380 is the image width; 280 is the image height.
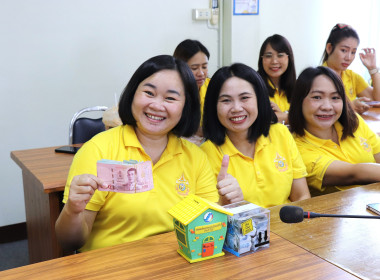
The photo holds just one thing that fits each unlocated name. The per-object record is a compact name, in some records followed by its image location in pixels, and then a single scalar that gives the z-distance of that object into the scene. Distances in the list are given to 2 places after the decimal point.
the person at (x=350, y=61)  3.85
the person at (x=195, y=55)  3.34
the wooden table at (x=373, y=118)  3.07
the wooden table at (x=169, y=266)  1.16
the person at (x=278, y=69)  3.55
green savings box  1.23
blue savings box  1.28
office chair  2.72
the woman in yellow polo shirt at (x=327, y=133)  2.18
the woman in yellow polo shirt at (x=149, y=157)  1.52
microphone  1.15
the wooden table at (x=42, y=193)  2.04
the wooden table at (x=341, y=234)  1.25
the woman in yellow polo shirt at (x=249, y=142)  1.94
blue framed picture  4.16
